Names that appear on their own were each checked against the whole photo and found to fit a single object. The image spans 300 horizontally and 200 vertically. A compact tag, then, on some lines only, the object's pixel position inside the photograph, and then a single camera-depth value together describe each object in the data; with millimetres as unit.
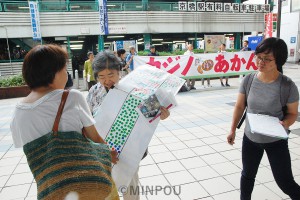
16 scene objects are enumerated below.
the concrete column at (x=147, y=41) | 16669
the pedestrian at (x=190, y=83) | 8844
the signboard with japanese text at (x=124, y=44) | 14479
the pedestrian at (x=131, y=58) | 7876
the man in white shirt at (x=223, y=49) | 9223
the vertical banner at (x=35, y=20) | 13291
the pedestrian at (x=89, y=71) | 7523
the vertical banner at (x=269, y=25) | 14492
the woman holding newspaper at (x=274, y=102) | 1849
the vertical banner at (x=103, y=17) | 13720
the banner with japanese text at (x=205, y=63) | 7762
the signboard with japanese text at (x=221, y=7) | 16375
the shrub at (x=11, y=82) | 9278
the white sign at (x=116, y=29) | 15453
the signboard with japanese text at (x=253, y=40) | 15484
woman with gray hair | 1787
